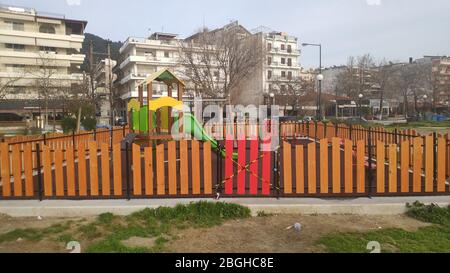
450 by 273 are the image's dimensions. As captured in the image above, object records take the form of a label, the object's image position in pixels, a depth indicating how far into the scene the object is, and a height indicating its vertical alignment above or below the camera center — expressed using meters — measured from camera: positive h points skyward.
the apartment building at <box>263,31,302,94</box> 70.88 +12.92
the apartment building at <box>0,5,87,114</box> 45.97 +12.11
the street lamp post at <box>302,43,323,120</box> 32.24 +5.94
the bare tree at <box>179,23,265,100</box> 33.44 +5.81
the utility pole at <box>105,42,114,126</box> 43.47 +1.59
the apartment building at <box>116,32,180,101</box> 58.47 +10.51
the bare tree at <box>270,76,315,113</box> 56.31 +5.01
